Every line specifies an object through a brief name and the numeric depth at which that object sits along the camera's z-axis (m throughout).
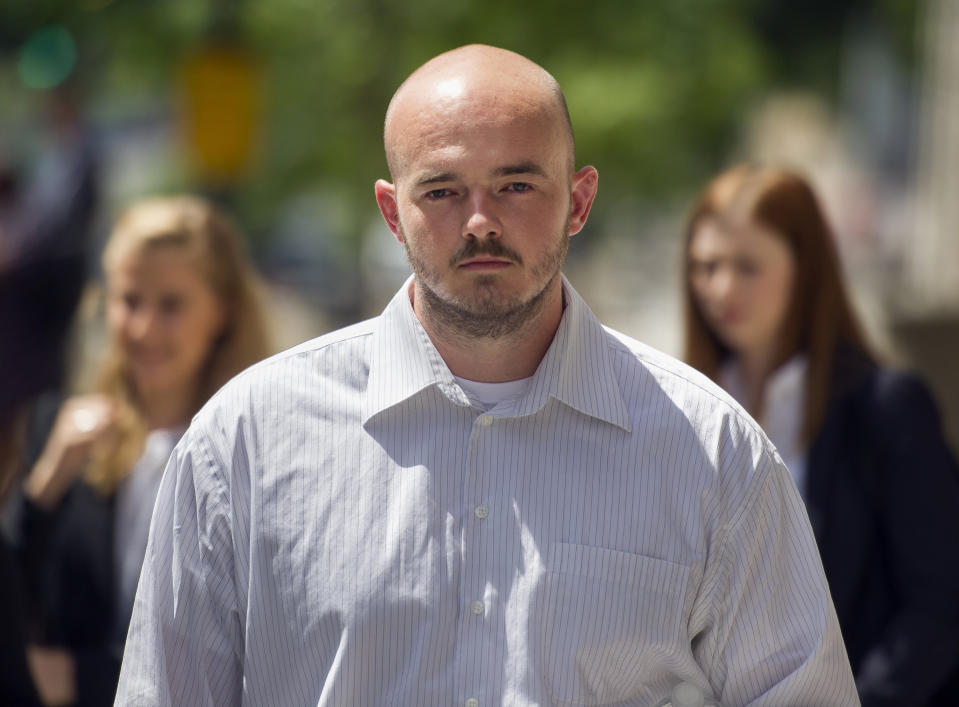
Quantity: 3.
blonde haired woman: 7.68
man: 4.69
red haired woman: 7.04
